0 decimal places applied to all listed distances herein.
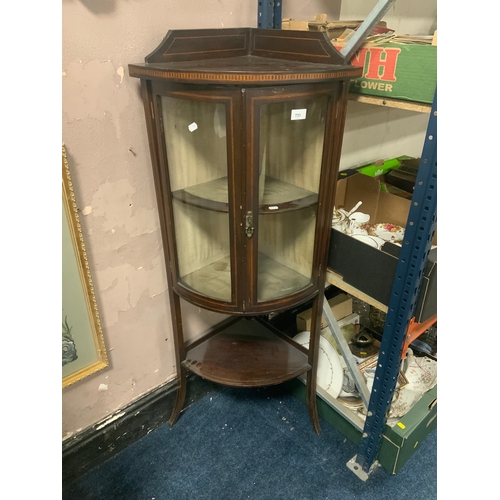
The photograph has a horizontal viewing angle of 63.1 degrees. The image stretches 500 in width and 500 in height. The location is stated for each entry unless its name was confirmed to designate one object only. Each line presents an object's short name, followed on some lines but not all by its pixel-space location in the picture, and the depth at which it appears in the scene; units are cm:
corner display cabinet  96
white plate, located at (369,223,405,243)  139
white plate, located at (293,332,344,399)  163
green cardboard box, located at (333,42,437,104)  96
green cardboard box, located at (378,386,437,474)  138
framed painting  112
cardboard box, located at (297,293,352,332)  179
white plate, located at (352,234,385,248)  131
